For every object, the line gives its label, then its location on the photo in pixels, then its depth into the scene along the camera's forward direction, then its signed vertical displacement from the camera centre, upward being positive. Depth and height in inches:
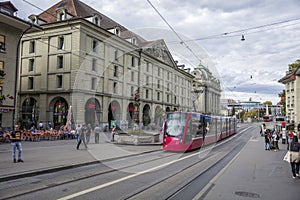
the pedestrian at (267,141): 798.1 -84.7
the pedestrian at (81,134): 696.4 -60.8
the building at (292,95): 1433.3 +114.1
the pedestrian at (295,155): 378.3 -60.2
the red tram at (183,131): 668.1 -48.5
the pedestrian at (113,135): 931.8 -85.4
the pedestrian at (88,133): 800.3 -66.8
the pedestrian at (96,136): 886.4 -83.9
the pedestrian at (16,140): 456.1 -52.7
